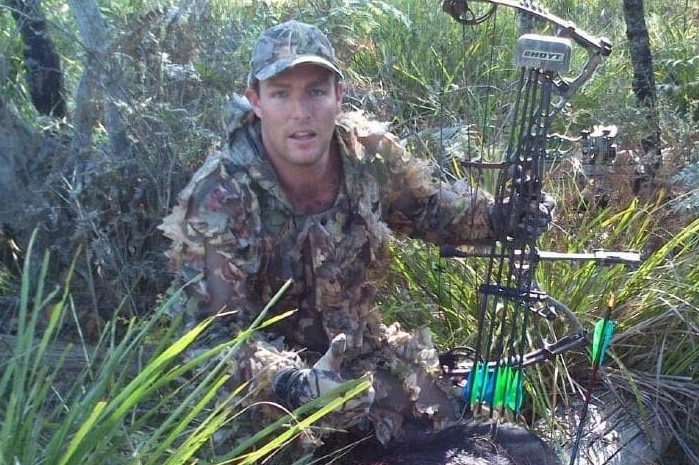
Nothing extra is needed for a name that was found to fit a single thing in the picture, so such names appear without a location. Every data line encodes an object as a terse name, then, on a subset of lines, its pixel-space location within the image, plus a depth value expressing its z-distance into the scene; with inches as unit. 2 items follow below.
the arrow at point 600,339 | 92.1
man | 109.8
